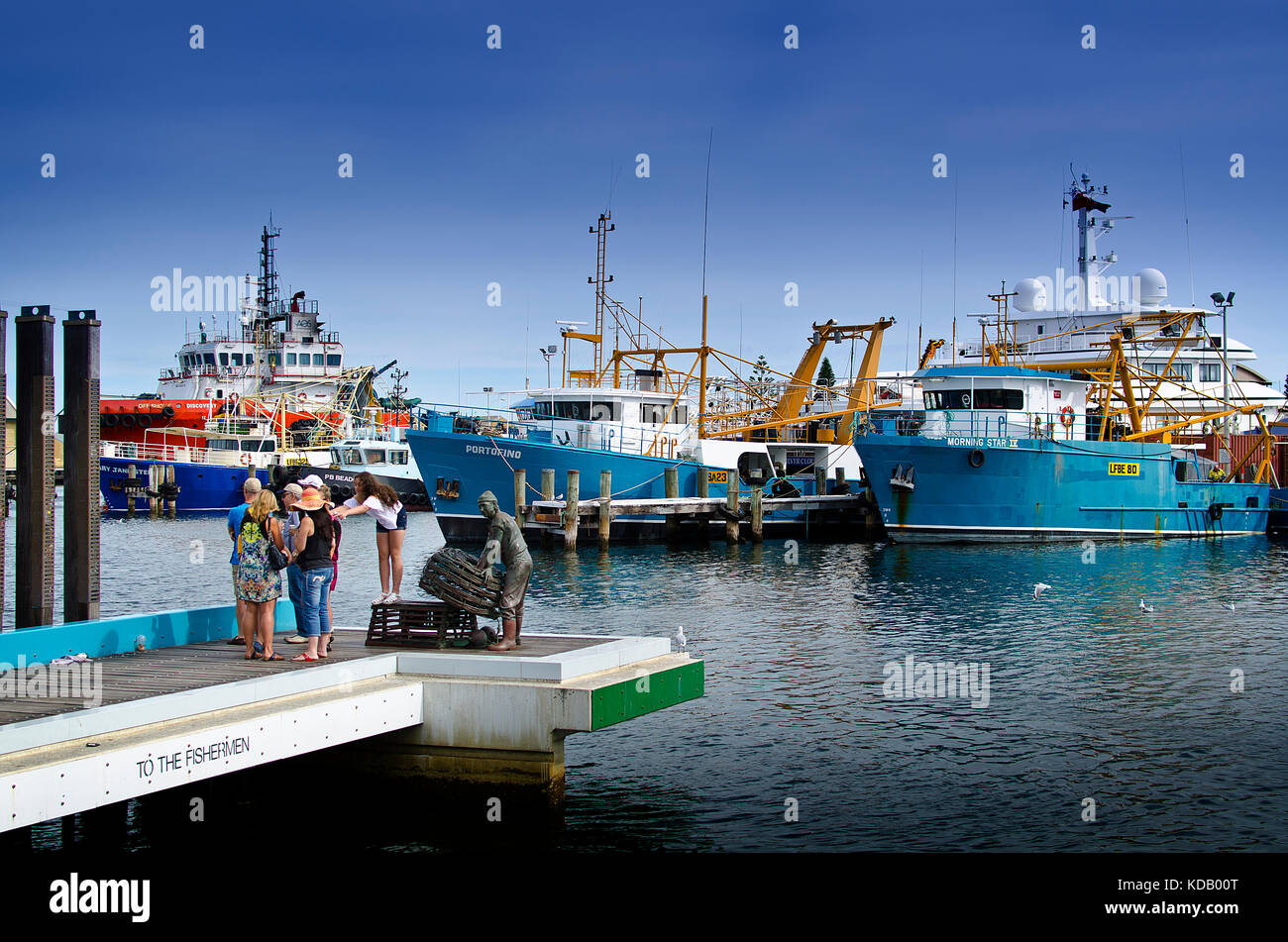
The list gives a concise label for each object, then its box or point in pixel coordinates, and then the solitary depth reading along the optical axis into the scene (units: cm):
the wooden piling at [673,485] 3775
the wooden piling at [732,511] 3694
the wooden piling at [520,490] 3448
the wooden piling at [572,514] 3375
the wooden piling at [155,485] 5372
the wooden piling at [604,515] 3428
